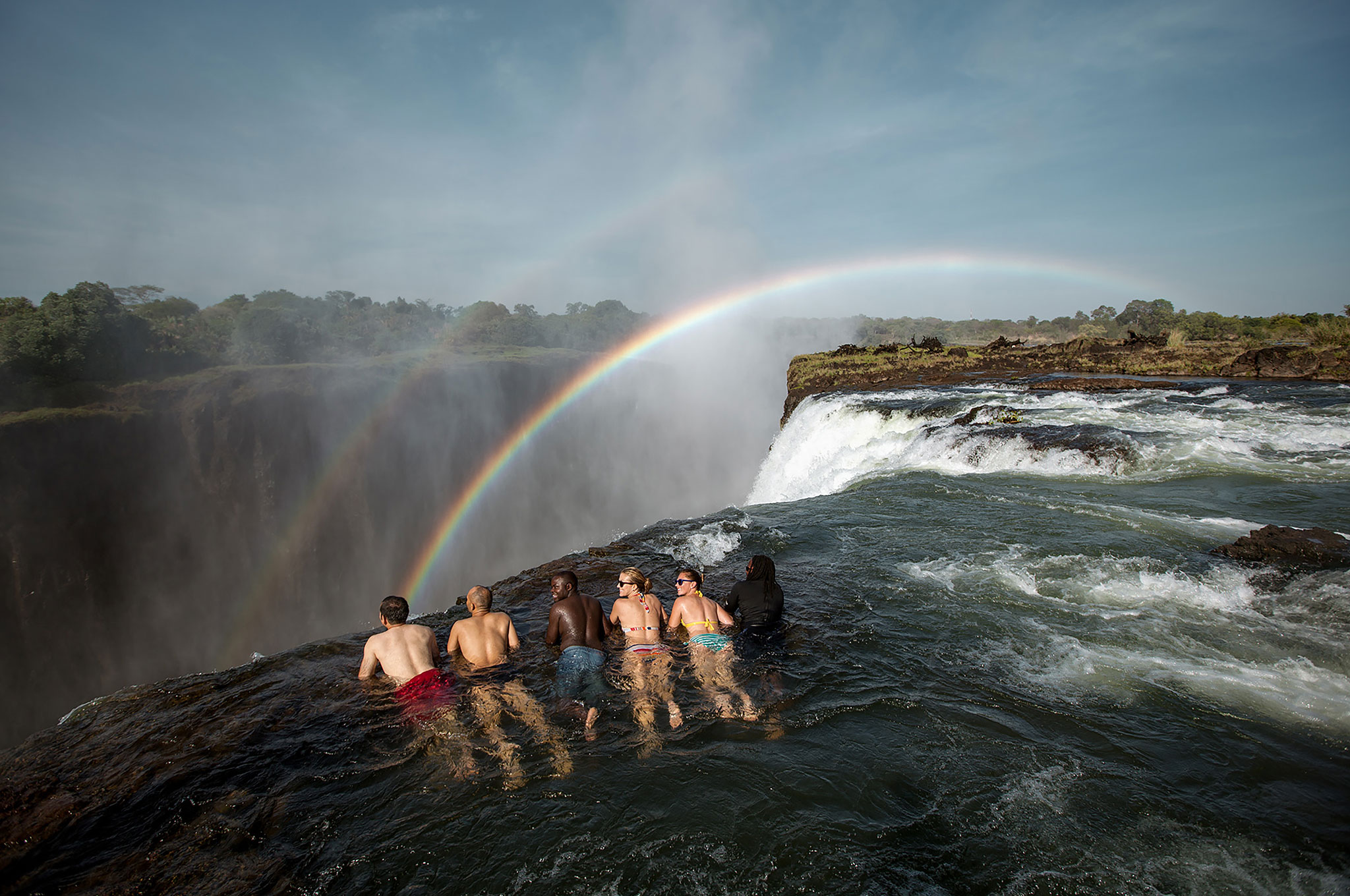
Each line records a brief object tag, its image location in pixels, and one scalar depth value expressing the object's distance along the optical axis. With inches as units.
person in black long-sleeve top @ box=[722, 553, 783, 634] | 227.6
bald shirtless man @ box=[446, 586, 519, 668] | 214.2
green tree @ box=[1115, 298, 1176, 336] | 1909.4
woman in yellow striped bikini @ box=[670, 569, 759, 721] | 193.5
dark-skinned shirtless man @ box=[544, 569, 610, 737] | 191.8
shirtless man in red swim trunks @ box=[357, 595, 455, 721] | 193.3
